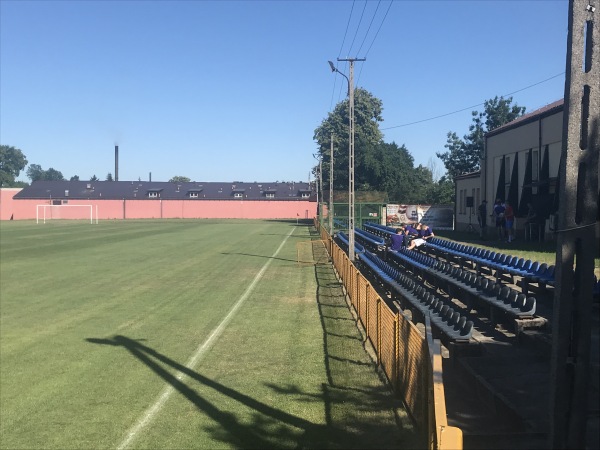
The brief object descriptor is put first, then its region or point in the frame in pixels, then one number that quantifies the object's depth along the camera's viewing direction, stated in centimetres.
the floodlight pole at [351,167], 1894
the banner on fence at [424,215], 4712
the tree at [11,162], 16188
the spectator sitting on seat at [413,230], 1958
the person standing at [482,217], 2798
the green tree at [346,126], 8350
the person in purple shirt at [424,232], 1928
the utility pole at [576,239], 393
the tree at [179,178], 17488
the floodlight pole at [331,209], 3446
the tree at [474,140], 6644
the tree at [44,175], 19475
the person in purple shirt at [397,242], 1949
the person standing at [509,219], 2492
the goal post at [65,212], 8912
